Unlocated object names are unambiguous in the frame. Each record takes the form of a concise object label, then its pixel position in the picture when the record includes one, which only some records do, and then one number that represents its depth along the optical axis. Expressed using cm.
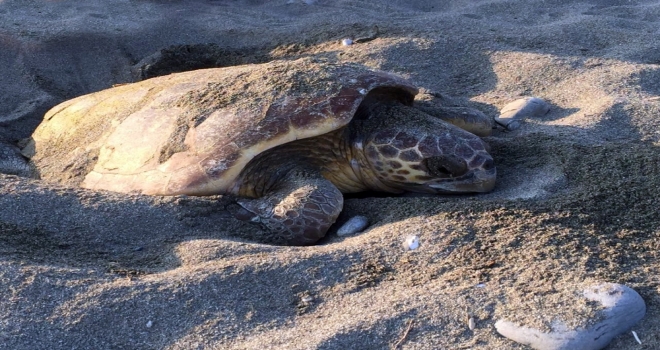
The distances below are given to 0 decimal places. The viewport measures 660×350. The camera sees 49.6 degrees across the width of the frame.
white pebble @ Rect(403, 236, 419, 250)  213
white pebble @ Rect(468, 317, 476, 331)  168
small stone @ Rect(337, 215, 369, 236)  244
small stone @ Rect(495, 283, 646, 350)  160
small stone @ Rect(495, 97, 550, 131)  331
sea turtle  263
